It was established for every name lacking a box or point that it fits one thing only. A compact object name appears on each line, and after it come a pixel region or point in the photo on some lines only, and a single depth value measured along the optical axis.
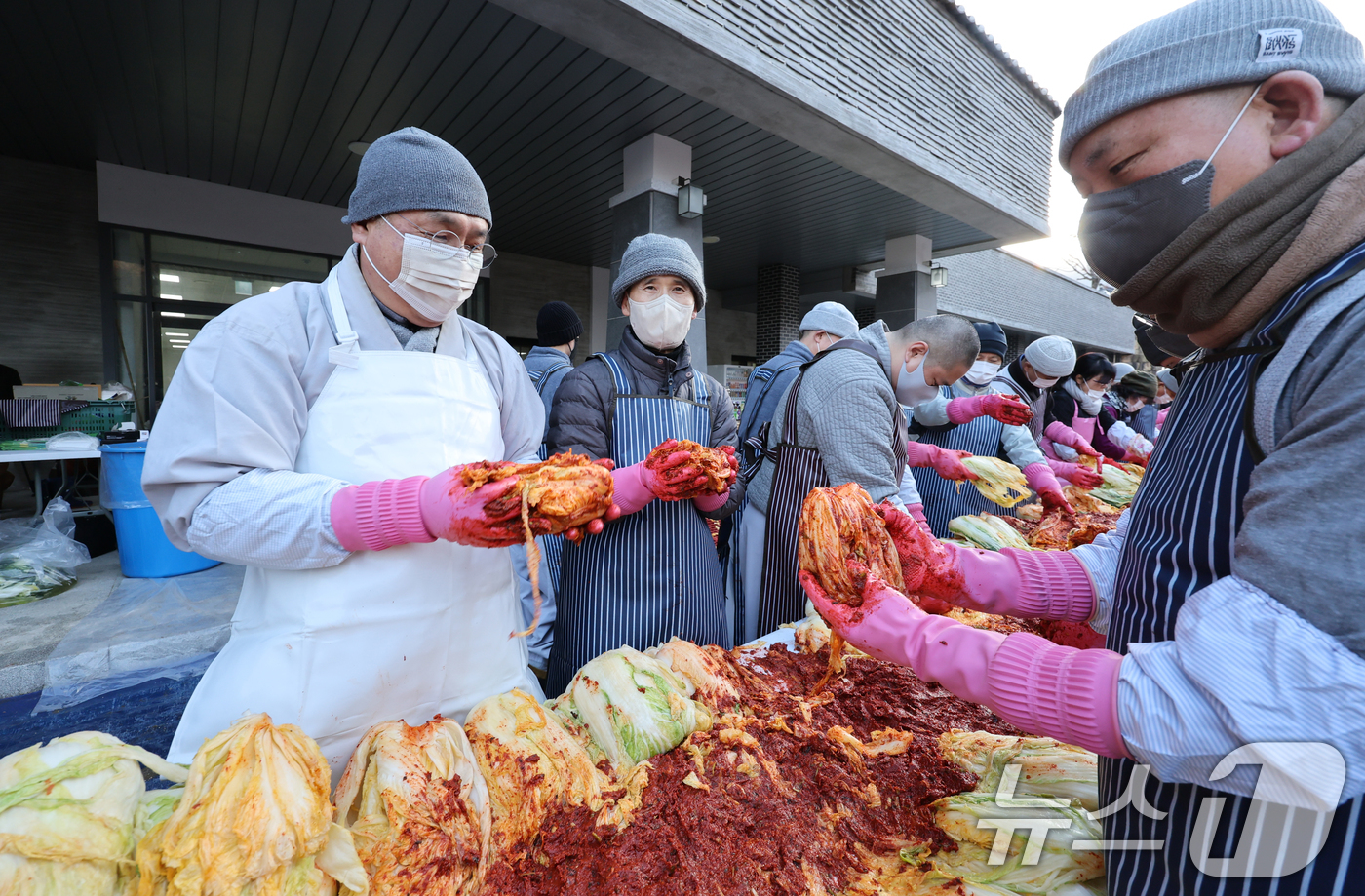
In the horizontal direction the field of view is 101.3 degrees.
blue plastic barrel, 4.50
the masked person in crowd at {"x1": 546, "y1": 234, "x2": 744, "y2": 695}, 2.31
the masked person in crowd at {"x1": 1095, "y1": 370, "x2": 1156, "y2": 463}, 7.18
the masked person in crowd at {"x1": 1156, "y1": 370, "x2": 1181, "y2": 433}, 8.47
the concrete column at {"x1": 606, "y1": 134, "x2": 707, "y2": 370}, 6.94
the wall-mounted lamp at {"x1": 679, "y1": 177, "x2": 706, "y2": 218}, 6.95
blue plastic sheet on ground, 3.32
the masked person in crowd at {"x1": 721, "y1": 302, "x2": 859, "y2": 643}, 3.28
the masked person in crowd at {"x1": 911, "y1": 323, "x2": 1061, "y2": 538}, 4.34
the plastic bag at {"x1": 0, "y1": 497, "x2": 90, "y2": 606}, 4.12
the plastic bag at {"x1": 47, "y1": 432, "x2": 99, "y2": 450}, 4.97
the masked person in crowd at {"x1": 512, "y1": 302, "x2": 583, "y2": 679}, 3.06
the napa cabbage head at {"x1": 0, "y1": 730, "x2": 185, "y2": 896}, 0.84
